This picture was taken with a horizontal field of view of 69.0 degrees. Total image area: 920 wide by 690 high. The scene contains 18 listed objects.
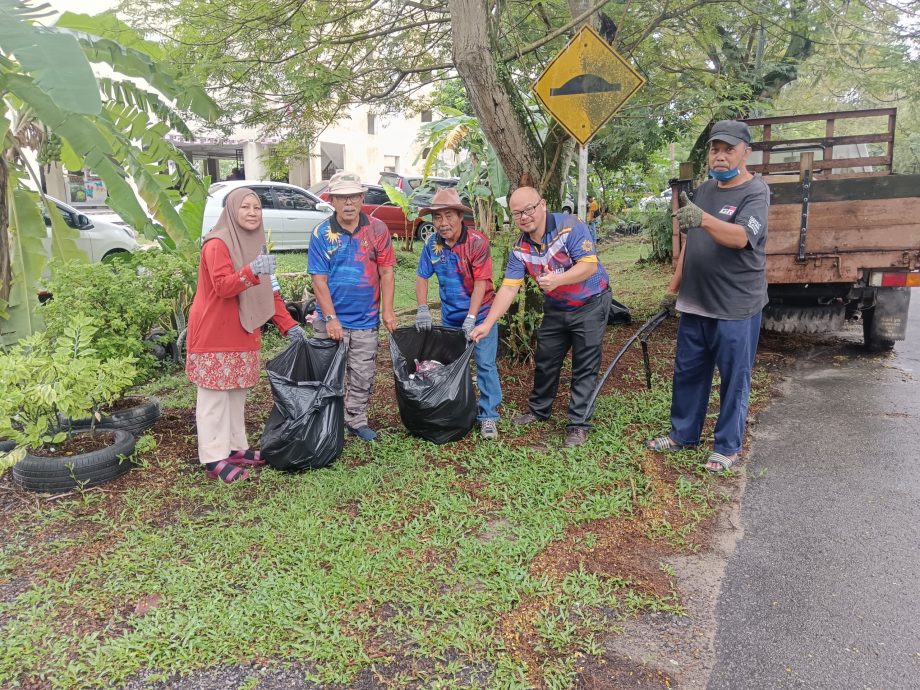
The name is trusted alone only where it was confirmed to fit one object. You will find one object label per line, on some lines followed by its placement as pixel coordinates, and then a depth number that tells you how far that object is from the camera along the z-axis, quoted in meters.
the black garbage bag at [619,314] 7.55
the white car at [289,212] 14.12
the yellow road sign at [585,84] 4.50
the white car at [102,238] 10.70
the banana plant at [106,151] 3.50
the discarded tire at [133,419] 4.33
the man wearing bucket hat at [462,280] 4.37
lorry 5.60
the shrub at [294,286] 7.99
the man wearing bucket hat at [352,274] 4.27
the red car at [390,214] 16.30
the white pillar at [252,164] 24.05
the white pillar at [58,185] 14.42
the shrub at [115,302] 4.55
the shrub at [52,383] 3.51
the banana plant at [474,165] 7.13
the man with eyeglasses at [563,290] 4.12
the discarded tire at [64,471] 3.79
